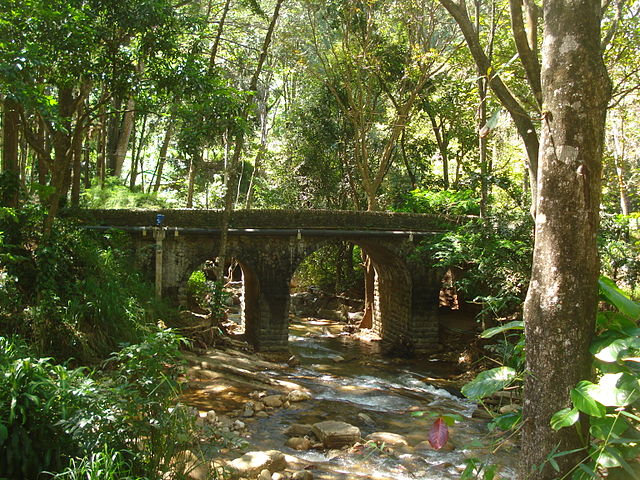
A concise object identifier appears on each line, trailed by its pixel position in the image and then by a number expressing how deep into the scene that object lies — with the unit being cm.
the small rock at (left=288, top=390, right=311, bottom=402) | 842
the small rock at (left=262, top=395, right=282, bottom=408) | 793
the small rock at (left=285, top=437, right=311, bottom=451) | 635
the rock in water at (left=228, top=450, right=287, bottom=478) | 471
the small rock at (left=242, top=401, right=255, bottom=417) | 739
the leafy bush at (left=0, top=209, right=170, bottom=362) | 640
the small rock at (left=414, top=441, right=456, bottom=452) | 655
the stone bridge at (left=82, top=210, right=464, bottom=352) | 1134
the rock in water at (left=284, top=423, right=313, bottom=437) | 677
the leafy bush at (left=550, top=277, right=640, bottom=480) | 246
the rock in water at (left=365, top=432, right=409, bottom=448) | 670
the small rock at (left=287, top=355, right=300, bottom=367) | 1152
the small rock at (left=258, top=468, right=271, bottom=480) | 464
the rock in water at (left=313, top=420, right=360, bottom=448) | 642
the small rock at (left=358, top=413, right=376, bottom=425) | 784
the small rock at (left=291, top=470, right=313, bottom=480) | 500
